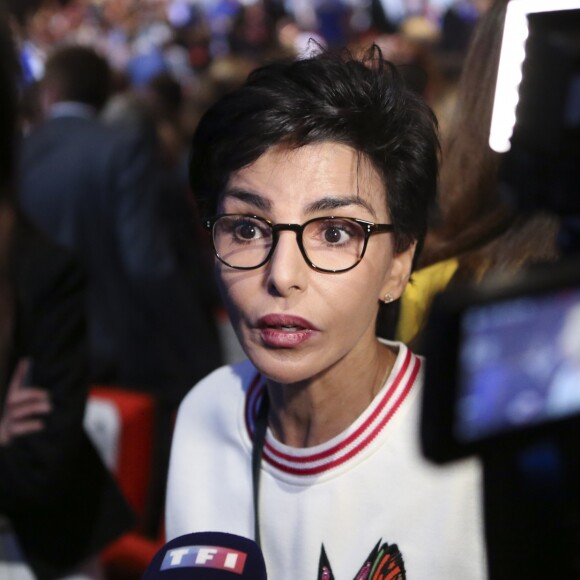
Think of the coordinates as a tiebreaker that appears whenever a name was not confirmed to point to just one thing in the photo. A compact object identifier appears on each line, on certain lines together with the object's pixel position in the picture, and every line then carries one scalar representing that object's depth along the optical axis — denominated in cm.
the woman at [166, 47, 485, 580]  137
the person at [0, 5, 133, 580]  217
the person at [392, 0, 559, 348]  176
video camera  77
